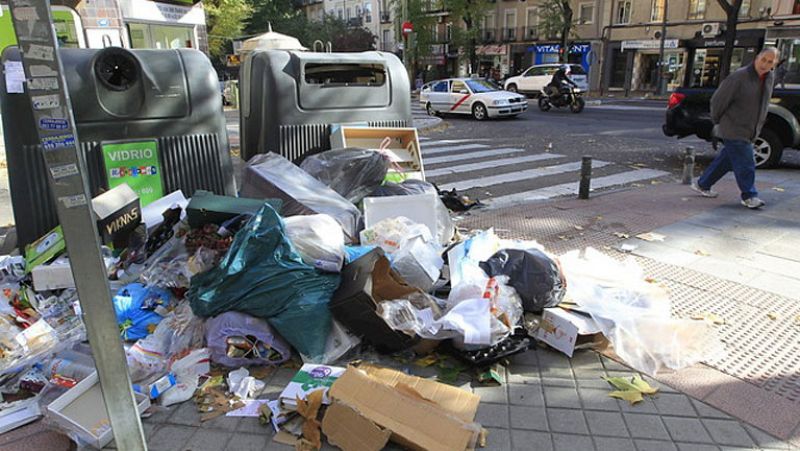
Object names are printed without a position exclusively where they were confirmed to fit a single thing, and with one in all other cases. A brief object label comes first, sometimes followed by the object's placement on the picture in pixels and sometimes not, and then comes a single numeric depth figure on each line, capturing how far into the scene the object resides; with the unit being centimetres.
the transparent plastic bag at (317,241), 305
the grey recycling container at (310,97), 477
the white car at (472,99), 1623
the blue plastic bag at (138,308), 301
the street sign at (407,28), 2432
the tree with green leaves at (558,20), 3144
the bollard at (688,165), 682
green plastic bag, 280
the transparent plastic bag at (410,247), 330
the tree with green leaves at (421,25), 4044
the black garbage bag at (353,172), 456
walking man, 534
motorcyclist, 1838
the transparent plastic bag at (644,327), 284
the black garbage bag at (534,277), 309
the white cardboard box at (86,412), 218
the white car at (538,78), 2470
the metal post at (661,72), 3005
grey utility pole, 150
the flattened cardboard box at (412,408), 219
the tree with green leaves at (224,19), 2747
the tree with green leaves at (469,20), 3825
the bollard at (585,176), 623
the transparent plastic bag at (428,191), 442
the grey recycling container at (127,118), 370
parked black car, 763
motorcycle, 1827
